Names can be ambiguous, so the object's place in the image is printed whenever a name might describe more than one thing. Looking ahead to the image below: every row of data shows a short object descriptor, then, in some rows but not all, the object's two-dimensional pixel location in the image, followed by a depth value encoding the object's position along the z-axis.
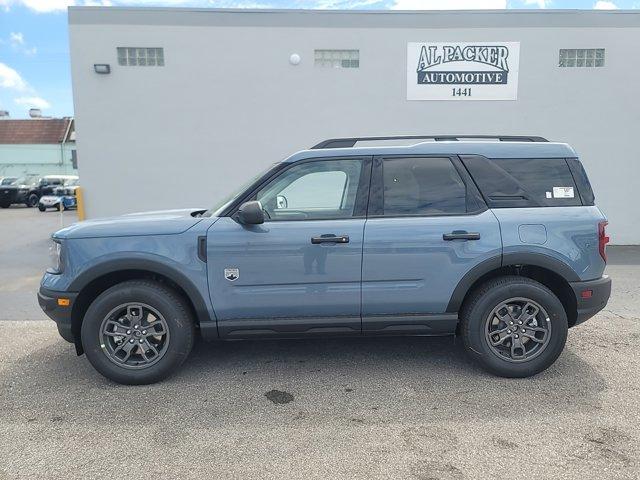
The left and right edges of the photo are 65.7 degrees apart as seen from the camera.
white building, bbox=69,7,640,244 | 10.03
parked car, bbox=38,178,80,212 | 23.11
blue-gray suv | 3.85
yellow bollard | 10.32
